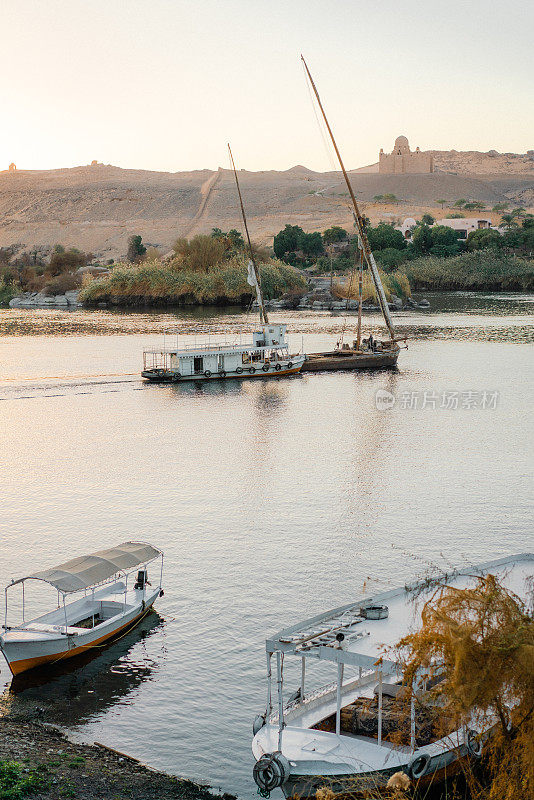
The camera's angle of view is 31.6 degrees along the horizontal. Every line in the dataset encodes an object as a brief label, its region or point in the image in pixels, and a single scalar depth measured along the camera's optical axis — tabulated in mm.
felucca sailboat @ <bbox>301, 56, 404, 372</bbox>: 69188
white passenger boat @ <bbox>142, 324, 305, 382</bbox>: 65925
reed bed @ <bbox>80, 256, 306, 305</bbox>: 138625
